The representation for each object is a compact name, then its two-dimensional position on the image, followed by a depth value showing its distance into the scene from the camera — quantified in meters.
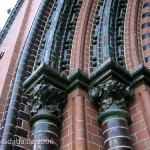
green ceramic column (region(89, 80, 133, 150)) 2.79
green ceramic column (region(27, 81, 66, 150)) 2.92
